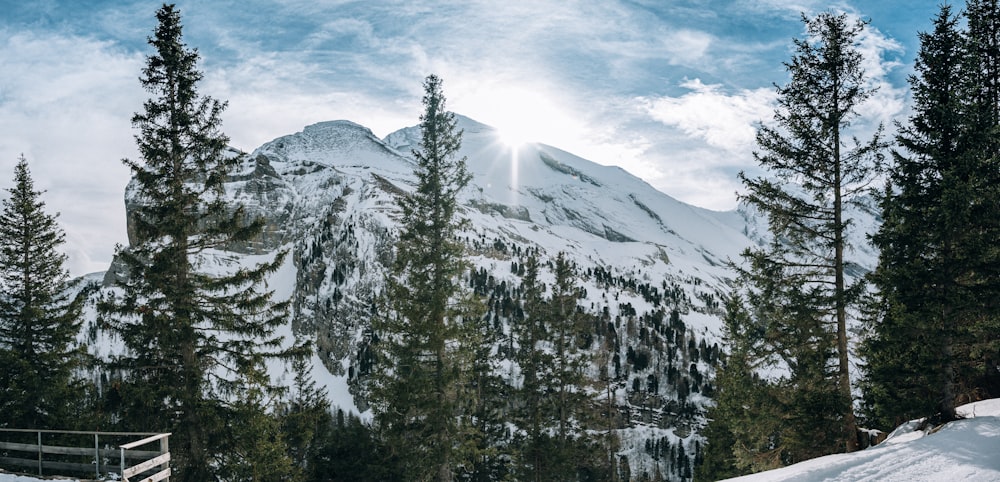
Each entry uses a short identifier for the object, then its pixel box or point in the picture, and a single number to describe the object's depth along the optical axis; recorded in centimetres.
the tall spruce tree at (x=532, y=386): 3077
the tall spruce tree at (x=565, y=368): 3042
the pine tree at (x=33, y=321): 2272
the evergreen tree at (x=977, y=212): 1378
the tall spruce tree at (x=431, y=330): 2127
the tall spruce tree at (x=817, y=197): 1544
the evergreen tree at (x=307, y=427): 2012
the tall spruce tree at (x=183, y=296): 1620
